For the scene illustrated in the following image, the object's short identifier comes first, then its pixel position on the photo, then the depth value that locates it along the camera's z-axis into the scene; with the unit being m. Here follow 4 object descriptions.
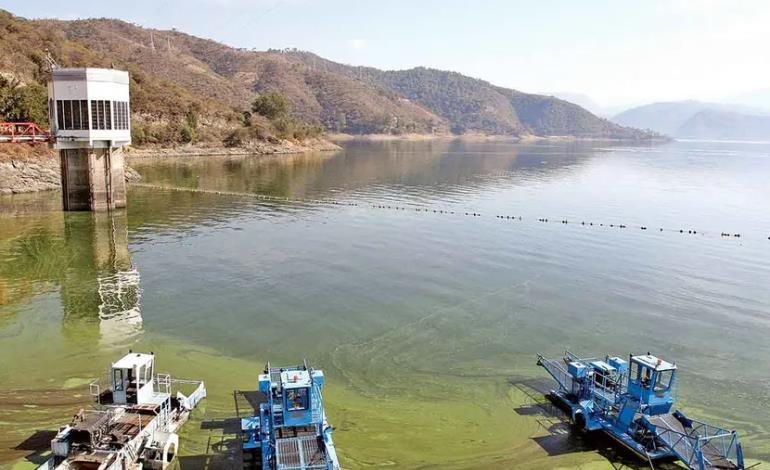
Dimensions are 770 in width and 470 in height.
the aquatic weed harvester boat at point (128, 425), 16.59
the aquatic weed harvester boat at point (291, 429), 15.85
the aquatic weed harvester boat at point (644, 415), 18.02
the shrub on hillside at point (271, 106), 169.62
